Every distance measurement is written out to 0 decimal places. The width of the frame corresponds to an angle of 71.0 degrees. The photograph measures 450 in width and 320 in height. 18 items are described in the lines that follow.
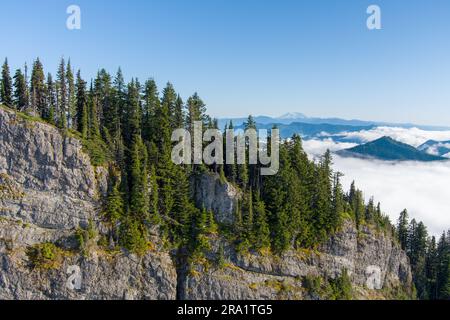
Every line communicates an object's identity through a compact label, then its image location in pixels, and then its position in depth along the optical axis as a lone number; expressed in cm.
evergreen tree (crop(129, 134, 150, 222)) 7088
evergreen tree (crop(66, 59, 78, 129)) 7287
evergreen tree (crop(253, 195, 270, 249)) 7712
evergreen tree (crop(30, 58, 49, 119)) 7488
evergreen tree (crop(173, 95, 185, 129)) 8238
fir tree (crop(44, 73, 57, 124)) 7550
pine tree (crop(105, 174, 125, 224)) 7094
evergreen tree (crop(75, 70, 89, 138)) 7200
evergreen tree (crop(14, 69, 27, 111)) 7412
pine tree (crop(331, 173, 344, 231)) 8538
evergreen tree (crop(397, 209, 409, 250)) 11888
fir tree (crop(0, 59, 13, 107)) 7450
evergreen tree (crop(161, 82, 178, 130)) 8206
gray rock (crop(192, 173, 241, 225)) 7850
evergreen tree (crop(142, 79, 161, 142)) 8393
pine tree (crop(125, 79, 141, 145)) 8112
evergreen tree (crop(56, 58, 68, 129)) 7025
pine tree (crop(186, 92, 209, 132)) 8219
